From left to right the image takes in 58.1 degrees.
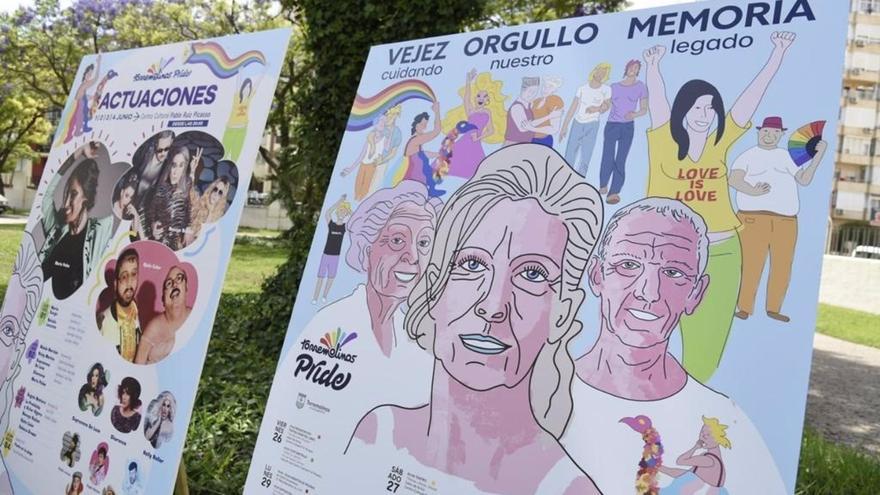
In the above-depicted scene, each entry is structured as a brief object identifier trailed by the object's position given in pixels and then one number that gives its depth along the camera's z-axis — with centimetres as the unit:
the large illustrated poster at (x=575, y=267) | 160
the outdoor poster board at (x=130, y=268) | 229
